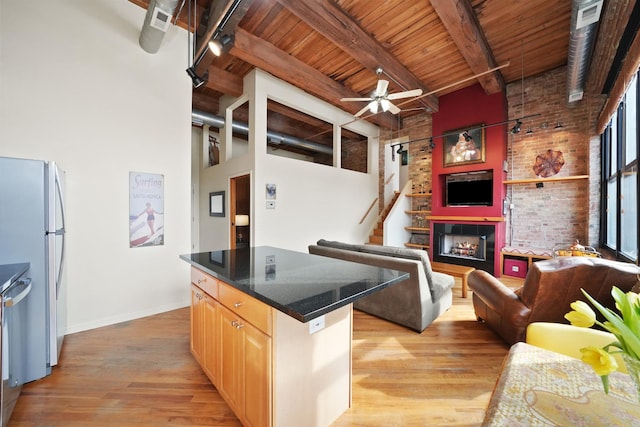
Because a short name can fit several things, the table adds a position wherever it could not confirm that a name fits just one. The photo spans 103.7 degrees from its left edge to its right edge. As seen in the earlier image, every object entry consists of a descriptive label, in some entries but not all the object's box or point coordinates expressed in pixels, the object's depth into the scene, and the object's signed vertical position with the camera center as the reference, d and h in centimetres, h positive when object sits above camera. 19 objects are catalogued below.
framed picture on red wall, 524 +144
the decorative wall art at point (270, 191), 459 +39
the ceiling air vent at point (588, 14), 247 +205
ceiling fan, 347 +165
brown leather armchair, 199 -66
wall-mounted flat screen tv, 523 +52
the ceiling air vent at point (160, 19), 277 +219
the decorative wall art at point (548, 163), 476 +95
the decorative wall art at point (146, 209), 321 +4
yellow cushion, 116 -61
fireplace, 511 -70
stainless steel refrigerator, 193 -24
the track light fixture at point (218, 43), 264 +179
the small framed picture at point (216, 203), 539 +20
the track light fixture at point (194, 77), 298 +161
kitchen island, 126 -71
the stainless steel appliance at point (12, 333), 148 -86
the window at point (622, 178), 301 +48
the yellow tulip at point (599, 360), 55 -33
